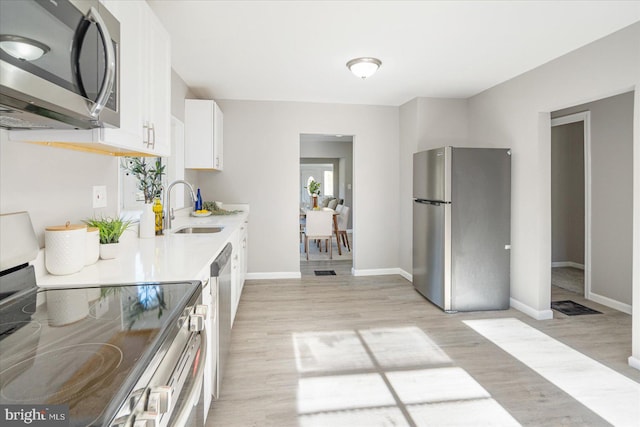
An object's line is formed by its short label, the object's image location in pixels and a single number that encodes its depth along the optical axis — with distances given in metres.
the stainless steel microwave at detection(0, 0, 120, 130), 0.83
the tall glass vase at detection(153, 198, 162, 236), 2.51
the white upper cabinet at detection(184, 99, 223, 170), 3.87
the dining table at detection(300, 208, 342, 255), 6.65
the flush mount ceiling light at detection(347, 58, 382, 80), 3.14
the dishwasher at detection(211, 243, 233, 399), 1.83
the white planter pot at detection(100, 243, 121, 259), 1.72
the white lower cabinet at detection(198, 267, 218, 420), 1.69
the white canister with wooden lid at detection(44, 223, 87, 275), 1.40
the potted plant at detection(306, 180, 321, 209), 7.61
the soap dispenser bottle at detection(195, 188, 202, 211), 3.92
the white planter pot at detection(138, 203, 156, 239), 2.30
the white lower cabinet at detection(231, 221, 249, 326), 2.75
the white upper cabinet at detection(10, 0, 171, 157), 1.35
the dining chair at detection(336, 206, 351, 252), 6.84
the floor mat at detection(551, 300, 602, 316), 3.50
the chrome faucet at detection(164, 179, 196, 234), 2.74
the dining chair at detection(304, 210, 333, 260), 6.04
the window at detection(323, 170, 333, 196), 10.48
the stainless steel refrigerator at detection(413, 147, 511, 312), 3.49
